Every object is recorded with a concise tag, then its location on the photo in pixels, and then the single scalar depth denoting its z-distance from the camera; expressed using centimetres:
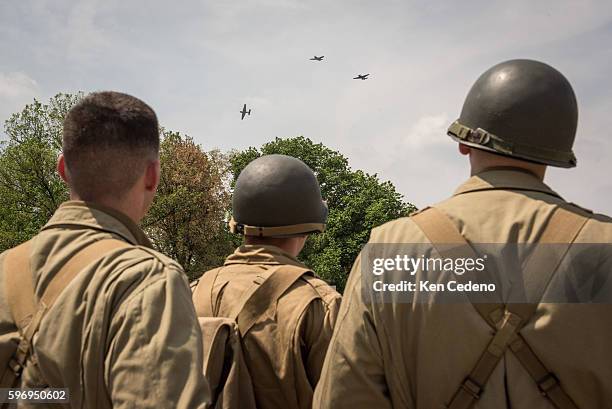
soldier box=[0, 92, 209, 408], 268
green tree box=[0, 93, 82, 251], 3662
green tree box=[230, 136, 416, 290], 4912
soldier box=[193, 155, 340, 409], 453
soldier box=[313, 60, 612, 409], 297
